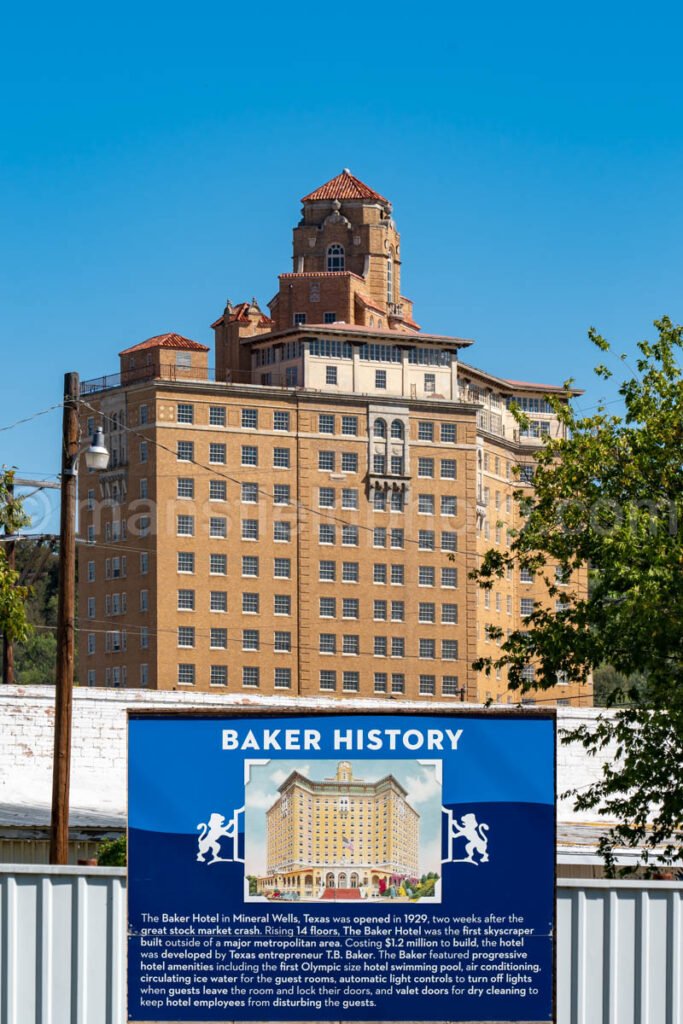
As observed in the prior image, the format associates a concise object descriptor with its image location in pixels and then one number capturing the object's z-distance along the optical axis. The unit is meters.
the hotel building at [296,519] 147.12
